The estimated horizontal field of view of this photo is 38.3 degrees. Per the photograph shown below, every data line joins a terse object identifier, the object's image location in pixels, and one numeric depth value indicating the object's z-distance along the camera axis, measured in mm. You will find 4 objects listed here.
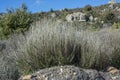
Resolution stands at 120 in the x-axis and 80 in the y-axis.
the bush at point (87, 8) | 33890
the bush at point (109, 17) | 25413
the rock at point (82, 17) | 25159
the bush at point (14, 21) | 8698
